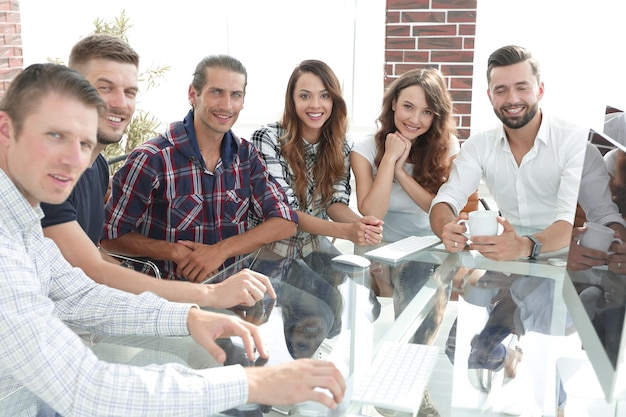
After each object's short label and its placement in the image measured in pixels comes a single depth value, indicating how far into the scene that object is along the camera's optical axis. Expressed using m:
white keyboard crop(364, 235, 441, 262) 2.10
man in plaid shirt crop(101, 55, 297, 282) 2.34
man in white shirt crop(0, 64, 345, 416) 1.06
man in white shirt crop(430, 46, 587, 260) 2.58
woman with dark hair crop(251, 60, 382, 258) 2.76
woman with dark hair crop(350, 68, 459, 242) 2.81
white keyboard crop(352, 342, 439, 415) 1.19
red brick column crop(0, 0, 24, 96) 4.43
